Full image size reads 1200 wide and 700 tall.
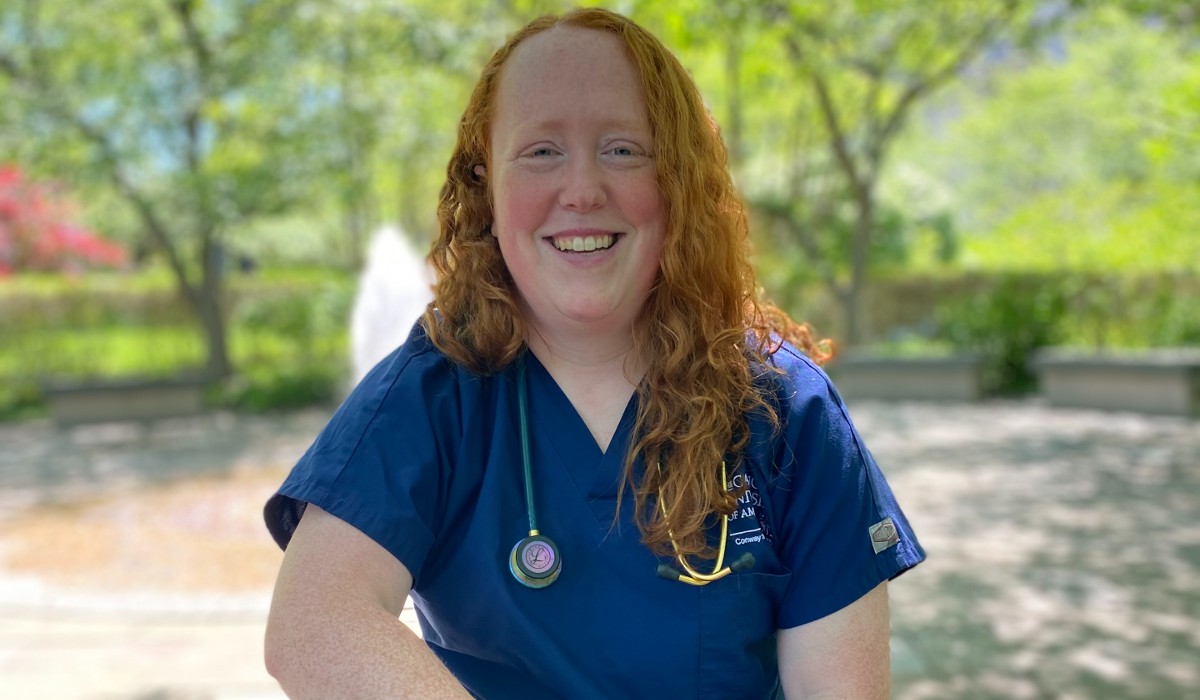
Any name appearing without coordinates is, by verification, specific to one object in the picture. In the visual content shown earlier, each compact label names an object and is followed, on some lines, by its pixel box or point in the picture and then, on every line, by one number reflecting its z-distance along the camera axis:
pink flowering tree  18.39
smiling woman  1.45
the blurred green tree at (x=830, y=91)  10.80
